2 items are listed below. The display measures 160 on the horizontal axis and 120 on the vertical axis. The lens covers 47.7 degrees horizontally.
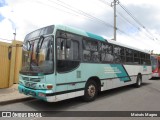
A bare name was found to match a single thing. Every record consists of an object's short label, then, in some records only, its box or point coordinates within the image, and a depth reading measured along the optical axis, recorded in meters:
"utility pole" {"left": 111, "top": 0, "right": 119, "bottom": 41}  20.33
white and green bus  6.30
